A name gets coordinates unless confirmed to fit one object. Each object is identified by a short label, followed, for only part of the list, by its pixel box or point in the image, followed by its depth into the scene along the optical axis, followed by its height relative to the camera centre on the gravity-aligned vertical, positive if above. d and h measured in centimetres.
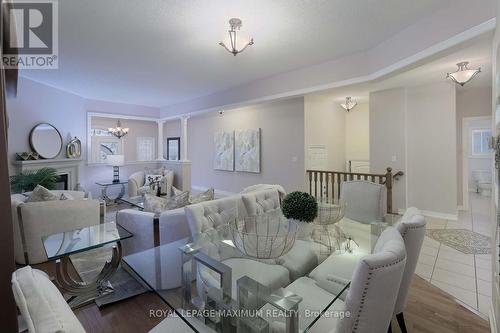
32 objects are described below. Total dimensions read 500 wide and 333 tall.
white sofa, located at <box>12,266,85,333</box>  54 -34
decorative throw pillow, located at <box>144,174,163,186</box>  627 -37
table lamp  628 +14
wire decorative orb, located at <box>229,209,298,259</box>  163 -54
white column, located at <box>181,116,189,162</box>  670 +71
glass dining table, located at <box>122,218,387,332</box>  121 -76
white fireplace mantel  437 +1
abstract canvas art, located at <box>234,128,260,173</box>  599 +35
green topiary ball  205 -37
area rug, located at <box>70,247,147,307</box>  230 -122
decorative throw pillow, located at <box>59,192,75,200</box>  319 -42
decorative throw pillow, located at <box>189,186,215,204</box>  283 -39
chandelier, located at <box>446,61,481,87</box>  370 +135
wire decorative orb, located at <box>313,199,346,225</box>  234 -49
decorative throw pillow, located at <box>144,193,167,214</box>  273 -45
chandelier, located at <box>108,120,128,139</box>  706 +101
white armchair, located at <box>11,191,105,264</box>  281 -67
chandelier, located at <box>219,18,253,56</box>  262 +144
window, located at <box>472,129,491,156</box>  777 +62
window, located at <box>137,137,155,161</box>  795 +56
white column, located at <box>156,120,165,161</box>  745 +82
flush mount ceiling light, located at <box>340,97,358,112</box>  609 +152
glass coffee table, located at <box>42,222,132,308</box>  191 -65
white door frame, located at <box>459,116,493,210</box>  548 -7
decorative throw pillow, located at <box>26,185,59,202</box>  300 -37
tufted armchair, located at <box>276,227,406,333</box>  89 -49
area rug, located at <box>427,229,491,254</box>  332 -117
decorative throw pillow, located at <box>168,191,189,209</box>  283 -43
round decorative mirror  469 +52
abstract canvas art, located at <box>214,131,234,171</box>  661 +38
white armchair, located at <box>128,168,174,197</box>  611 -43
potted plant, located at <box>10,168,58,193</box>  415 -23
